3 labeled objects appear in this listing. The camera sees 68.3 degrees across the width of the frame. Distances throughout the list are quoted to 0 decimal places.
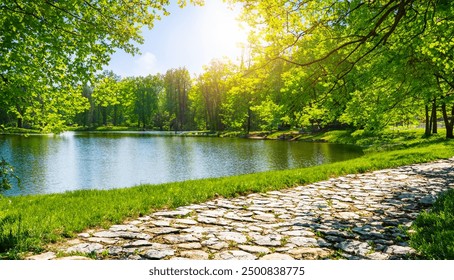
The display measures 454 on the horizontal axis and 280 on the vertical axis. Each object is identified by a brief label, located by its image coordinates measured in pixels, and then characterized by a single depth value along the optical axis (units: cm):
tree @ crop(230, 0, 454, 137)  740
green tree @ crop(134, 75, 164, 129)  10869
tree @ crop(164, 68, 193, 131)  10094
